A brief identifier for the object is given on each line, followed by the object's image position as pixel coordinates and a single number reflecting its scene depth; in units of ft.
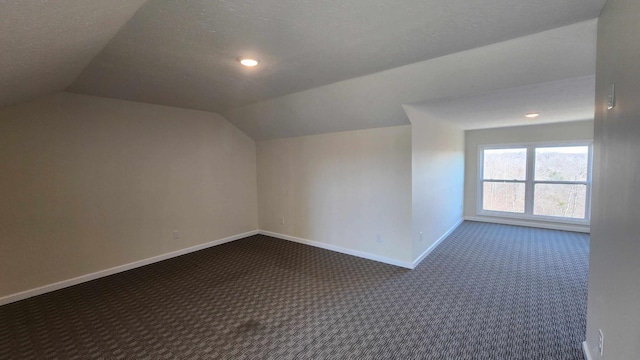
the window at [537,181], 16.96
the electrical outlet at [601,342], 5.23
